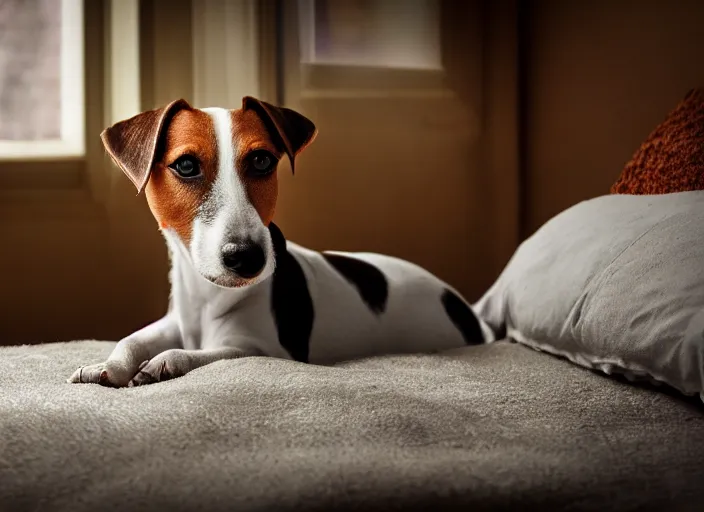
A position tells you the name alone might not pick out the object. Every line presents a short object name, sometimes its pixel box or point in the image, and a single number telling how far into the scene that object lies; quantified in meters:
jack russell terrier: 1.26
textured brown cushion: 1.50
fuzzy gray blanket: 0.75
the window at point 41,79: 2.16
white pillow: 1.07
